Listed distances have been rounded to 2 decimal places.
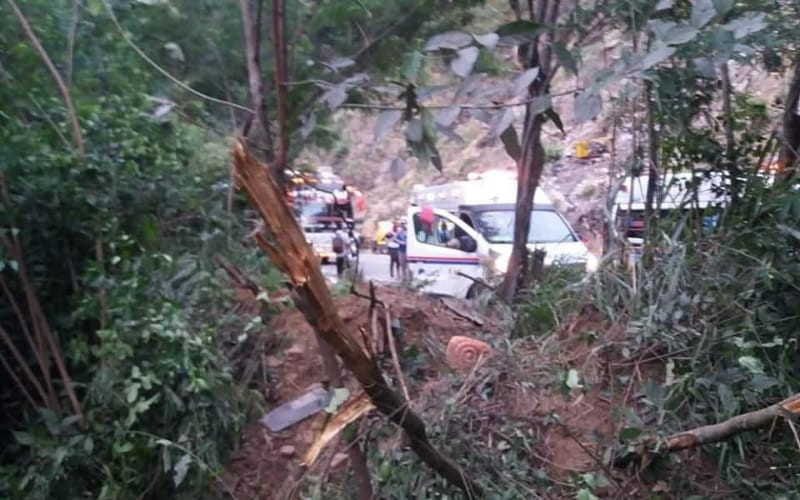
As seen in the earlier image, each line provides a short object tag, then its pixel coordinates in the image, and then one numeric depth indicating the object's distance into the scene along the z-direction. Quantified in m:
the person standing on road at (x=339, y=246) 12.48
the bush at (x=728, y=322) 3.97
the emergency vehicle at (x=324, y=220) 14.59
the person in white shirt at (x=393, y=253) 14.90
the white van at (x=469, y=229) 12.08
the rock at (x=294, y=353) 5.69
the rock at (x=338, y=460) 4.58
